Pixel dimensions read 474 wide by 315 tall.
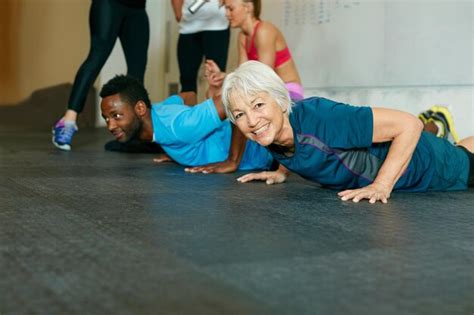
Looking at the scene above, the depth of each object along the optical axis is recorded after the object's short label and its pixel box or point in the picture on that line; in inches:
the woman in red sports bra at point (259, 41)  107.4
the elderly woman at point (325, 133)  65.0
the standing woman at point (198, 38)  125.3
